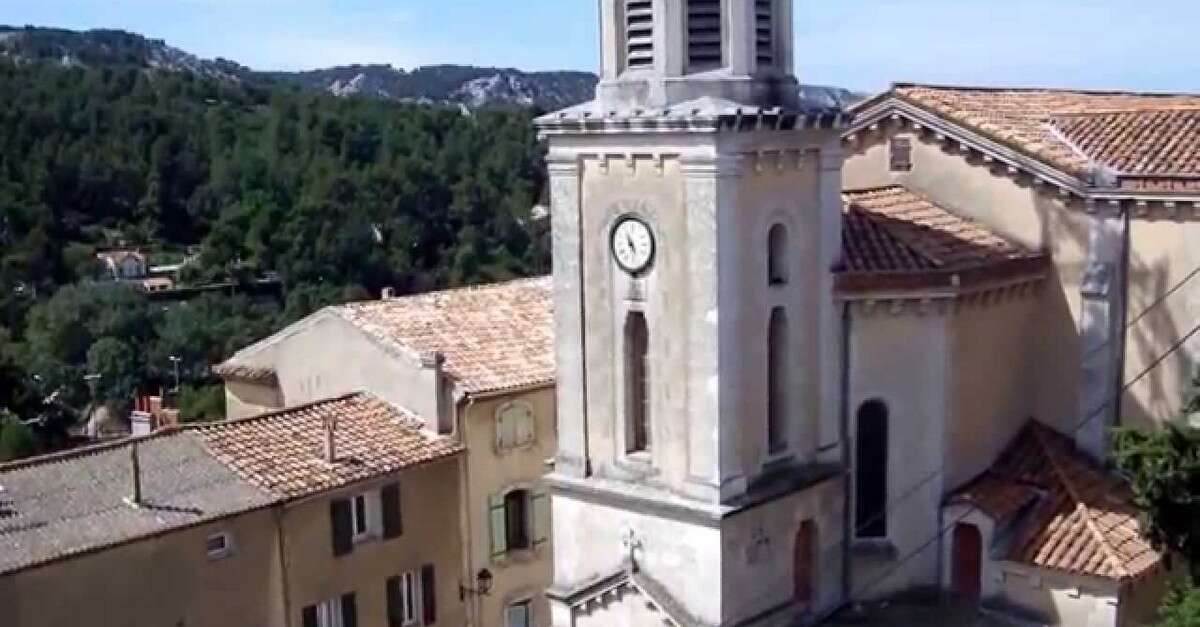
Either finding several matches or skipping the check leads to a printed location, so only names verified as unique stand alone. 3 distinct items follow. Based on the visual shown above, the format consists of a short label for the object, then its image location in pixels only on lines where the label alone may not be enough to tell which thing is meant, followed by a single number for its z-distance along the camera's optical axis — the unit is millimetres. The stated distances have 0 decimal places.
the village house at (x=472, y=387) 27828
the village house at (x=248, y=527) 21672
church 20312
